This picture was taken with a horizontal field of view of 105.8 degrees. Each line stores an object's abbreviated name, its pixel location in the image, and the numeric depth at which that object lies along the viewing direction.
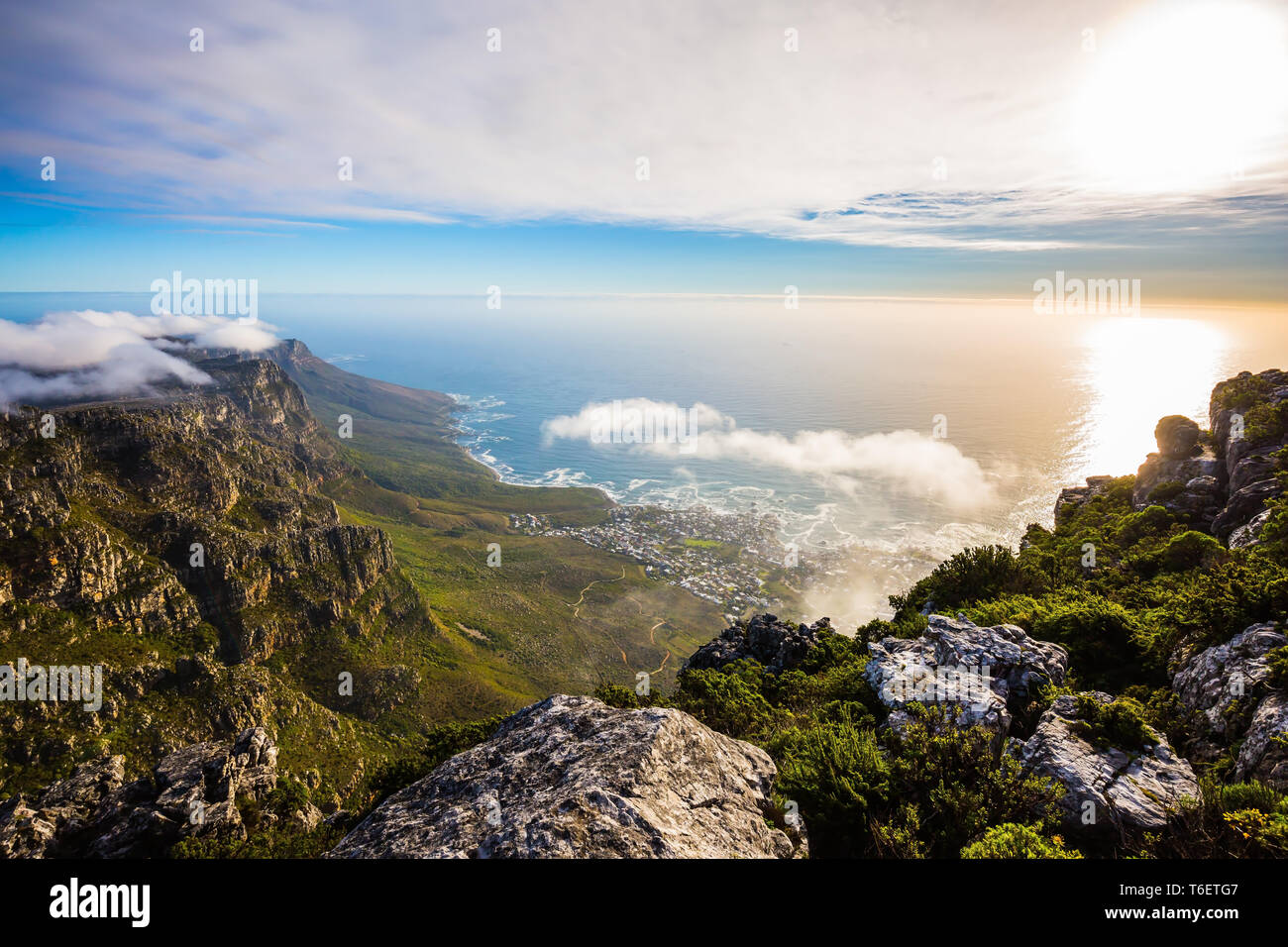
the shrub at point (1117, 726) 15.22
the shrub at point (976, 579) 34.59
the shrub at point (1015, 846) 11.20
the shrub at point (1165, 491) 40.03
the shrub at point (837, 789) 13.81
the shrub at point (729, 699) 27.52
